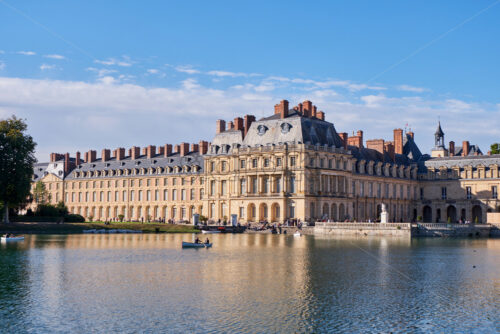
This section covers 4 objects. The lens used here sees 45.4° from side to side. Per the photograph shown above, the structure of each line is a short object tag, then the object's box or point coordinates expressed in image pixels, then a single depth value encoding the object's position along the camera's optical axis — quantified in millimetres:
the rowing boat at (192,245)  53297
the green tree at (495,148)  113625
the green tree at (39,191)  113188
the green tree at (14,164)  72438
